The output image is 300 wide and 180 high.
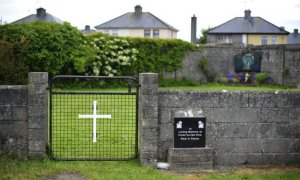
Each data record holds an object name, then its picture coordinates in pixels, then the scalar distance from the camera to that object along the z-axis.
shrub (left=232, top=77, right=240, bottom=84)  27.84
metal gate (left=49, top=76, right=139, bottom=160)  7.79
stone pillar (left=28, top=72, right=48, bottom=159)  7.38
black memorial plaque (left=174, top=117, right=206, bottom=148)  7.52
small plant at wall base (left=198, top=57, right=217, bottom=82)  27.09
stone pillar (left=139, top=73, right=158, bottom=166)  7.41
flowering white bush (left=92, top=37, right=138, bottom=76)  23.22
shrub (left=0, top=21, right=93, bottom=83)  19.38
